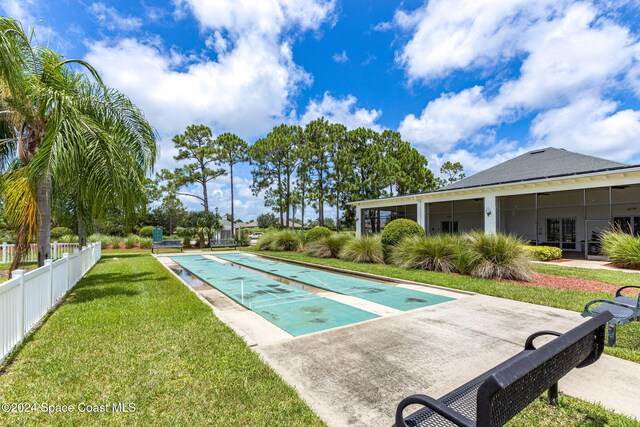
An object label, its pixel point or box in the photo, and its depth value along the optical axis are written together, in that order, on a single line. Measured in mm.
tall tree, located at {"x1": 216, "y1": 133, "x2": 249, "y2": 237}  31000
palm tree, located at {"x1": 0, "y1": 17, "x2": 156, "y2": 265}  6113
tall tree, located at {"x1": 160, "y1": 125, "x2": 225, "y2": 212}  29734
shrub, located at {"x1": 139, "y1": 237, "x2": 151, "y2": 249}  25156
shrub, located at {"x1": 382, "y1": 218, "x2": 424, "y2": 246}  12695
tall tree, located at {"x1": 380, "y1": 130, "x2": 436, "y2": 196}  32906
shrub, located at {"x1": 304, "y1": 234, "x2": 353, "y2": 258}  15253
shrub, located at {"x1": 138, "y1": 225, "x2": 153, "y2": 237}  32209
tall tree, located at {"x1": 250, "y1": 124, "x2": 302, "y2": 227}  30766
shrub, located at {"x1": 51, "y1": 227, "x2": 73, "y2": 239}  24672
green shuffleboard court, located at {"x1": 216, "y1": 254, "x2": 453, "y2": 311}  6628
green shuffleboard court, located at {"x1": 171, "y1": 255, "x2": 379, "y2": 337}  5172
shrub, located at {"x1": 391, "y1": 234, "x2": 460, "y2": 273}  10453
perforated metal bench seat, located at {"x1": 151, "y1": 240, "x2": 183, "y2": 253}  21844
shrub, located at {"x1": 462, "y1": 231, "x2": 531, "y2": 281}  9016
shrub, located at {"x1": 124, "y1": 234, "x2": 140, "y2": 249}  25297
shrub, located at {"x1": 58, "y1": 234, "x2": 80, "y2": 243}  22078
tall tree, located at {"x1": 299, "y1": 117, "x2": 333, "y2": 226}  31250
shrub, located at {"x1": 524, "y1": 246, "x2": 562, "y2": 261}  14016
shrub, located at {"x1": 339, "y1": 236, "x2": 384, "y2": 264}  13180
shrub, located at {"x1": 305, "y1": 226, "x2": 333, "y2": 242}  17703
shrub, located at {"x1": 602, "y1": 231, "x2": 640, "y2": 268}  10820
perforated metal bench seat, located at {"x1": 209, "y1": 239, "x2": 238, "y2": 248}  24123
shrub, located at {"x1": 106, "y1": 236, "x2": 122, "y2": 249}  24750
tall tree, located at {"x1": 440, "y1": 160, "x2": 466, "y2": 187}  45062
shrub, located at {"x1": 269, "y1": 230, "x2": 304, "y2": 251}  20094
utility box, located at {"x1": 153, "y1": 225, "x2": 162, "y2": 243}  25031
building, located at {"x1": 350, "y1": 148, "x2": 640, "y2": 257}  13938
